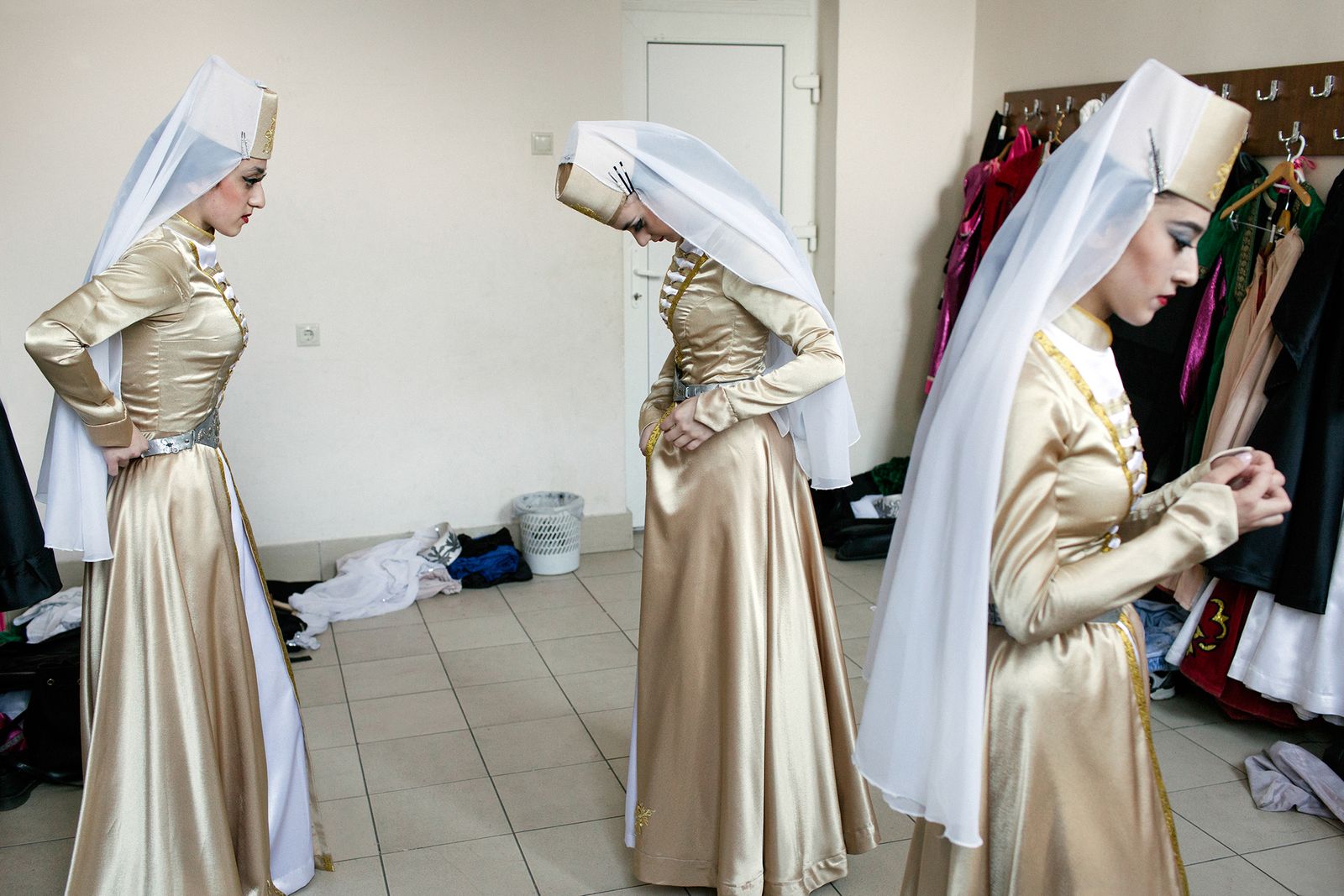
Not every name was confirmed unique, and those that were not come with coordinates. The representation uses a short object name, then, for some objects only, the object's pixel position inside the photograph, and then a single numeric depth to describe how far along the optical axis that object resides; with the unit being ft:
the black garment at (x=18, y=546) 8.46
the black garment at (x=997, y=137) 15.70
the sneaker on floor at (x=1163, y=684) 11.59
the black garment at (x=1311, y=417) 10.02
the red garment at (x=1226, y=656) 10.80
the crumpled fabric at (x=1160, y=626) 11.60
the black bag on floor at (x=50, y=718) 10.10
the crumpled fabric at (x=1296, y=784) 9.64
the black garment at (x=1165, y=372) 11.61
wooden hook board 10.77
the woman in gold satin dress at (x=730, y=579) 7.71
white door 16.01
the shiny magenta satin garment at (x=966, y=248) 15.58
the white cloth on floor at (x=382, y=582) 14.21
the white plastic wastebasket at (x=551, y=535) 15.48
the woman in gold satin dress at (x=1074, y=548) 4.68
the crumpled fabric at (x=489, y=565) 15.25
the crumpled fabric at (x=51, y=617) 11.91
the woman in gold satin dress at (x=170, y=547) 7.50
